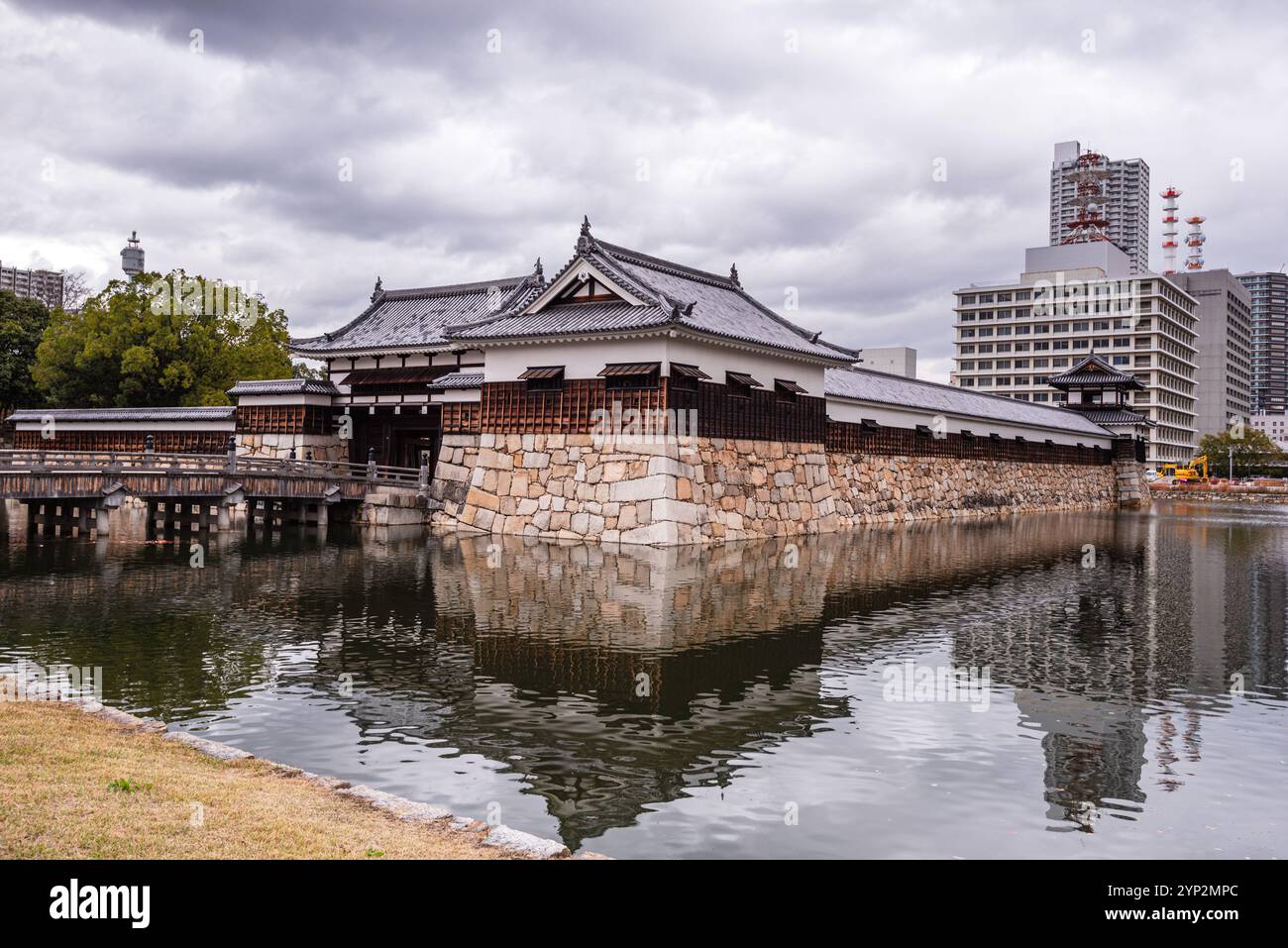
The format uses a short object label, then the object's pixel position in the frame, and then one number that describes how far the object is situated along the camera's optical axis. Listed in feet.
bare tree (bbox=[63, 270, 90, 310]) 261.85
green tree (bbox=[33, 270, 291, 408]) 170.40
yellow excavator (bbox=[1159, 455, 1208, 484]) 338.95
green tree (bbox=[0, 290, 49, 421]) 197.67
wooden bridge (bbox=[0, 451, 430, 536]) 96.43
